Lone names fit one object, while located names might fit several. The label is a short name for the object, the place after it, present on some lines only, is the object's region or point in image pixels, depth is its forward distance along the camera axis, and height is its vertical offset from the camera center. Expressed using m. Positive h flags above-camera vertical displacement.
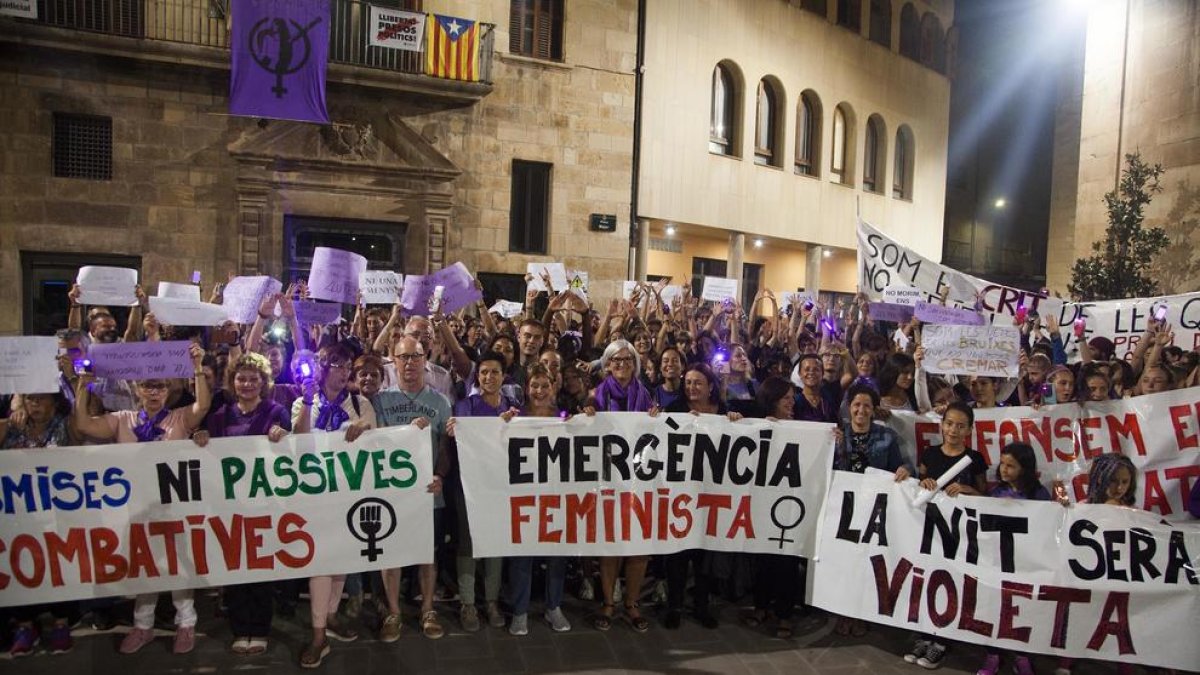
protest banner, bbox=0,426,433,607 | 4.39 -1.34
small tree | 14.76 +1.42
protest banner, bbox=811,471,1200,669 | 4.58 -1.57
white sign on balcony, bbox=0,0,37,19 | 12.29 +4.26
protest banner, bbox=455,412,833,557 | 5.14 -1.22
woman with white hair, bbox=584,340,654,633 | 5.37 -0.74
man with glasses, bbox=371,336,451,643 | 5.08 -0.77
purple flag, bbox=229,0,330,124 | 13.33 +3.93
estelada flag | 14.67 +4.70
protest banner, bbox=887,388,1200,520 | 5.91 -0.92
